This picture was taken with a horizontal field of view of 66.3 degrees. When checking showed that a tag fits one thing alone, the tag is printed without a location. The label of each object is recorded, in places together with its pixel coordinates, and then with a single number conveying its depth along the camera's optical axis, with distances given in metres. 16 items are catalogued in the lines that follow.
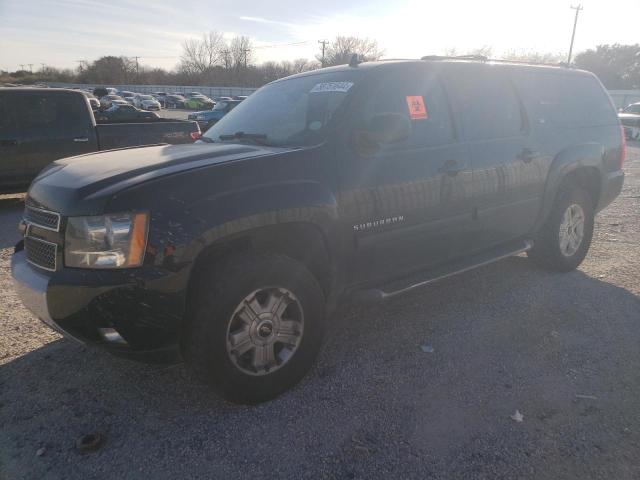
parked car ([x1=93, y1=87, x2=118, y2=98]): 31.87
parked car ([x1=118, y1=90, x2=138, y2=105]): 47.48
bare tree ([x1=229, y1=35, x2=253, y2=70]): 93.57
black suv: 2.43
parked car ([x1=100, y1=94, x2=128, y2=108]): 42.16
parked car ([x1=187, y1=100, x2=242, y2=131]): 26.54
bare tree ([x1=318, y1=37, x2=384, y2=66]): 73.63
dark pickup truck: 7.72
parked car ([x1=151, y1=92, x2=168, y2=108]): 53.86
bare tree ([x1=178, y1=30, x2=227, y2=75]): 97.75
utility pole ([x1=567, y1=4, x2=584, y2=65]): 56.16
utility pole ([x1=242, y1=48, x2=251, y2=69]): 93.62
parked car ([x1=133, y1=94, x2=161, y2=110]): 43.71
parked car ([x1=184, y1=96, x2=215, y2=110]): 46.31
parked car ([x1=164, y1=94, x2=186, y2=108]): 50.91
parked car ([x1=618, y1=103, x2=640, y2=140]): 21.69
